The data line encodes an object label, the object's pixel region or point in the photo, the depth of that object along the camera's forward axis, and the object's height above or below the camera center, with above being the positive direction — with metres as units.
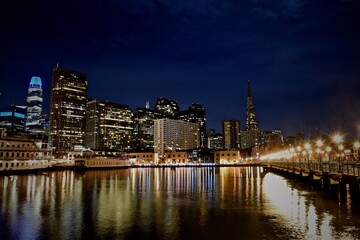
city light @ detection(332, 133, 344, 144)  55.11 +2.94
